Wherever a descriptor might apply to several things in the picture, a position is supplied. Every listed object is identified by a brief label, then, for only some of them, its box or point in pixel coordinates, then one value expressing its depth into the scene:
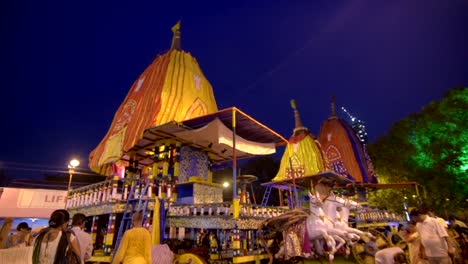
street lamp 12.10
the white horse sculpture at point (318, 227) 7.31
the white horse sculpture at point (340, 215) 8.11
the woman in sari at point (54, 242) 3.51
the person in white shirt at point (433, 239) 4.90
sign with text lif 20.33
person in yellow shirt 4.50
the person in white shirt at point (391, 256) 5.96
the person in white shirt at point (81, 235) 5.09
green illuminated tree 15.48
